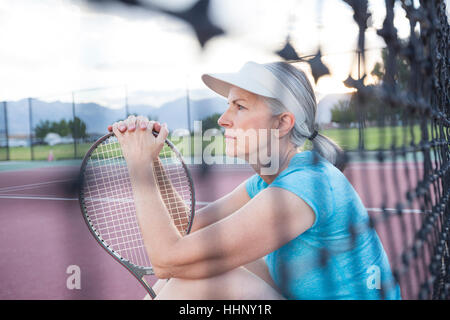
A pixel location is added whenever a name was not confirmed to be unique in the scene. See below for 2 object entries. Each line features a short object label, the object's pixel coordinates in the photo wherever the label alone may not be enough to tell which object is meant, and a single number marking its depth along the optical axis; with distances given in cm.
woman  74
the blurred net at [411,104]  53
